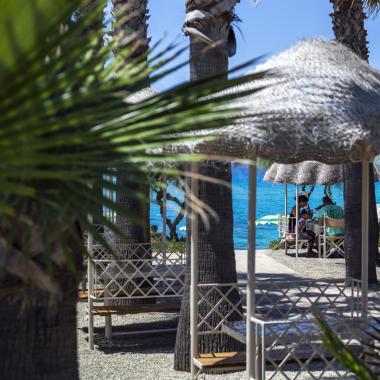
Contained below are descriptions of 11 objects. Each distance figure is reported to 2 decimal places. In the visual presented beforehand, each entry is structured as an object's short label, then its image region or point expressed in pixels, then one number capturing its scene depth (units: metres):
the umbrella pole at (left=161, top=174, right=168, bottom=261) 9.96
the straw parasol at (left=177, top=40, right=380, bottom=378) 5.29
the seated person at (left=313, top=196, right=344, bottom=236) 17.50
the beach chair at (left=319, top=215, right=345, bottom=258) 17.20
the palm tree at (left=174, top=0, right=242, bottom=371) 7.48
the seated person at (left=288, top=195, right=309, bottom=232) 19.08
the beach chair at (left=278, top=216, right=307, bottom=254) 18.53
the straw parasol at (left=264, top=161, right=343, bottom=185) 19.12
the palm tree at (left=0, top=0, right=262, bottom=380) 1.70
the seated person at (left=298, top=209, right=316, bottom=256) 18.22
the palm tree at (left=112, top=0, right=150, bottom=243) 10.89
